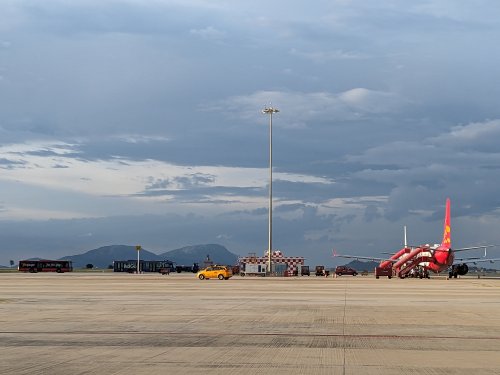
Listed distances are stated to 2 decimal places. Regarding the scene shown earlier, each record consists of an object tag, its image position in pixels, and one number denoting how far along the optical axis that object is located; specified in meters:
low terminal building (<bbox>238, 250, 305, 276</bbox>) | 112.38
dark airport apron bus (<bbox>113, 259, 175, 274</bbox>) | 160.00
